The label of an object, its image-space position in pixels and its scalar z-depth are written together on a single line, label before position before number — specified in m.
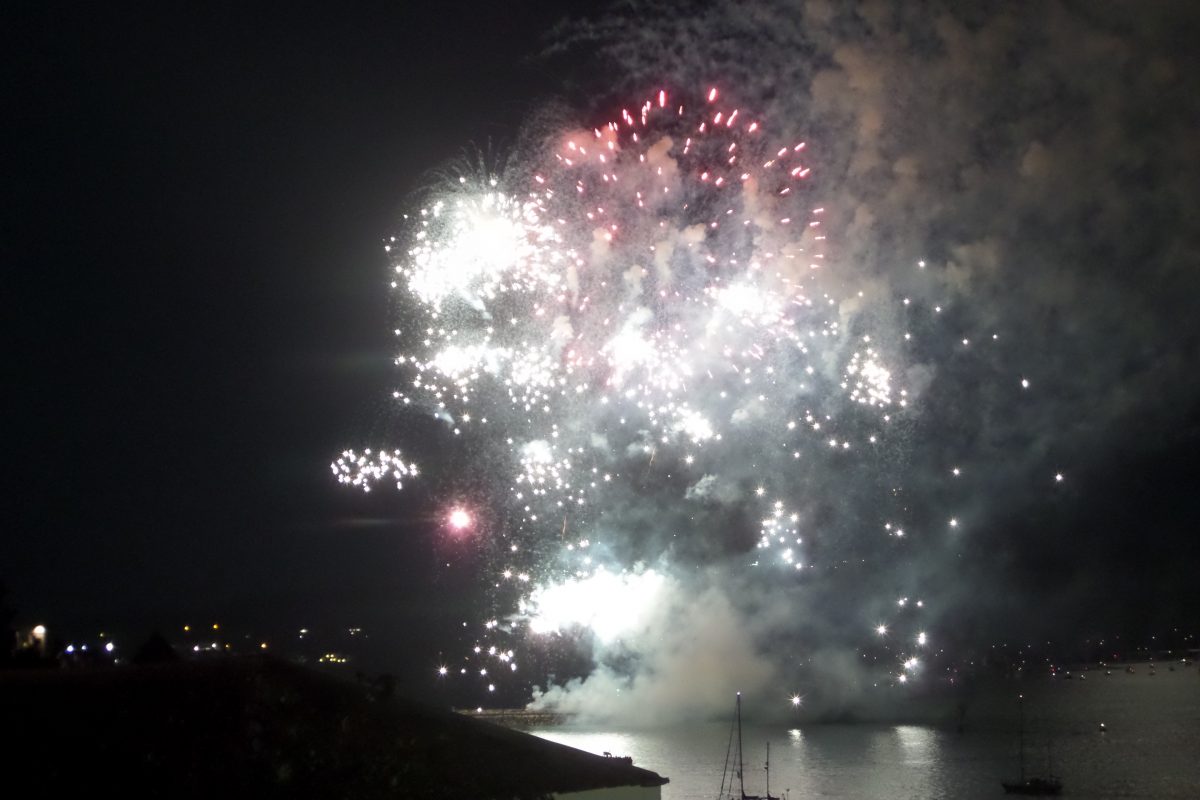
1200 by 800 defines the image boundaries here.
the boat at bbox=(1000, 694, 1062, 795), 48.56
